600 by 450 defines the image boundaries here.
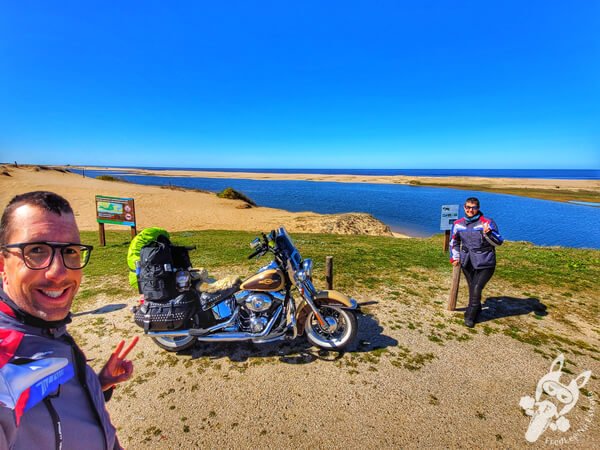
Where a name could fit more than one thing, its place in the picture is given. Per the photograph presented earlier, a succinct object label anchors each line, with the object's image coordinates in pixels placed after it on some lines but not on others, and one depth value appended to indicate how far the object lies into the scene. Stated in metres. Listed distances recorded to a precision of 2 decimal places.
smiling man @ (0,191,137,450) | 1.04
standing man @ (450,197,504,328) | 4.75
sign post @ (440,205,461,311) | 5.44
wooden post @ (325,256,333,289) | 5.62
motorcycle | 3.91
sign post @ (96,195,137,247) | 10.32
